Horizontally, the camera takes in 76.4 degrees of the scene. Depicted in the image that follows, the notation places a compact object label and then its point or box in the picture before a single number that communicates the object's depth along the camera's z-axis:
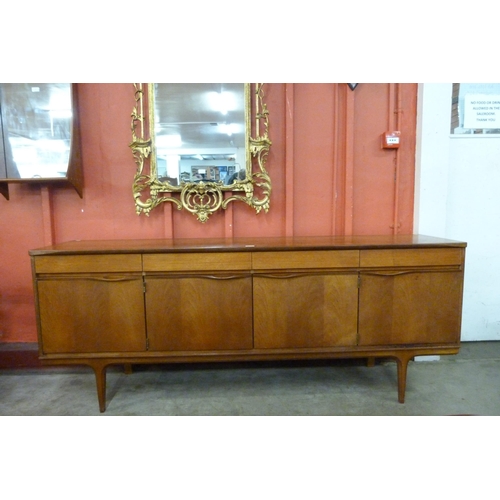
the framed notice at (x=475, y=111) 2.59
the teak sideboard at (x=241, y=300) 1.83
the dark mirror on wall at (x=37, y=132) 2.19
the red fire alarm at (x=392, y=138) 2.42
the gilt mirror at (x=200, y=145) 2.32
